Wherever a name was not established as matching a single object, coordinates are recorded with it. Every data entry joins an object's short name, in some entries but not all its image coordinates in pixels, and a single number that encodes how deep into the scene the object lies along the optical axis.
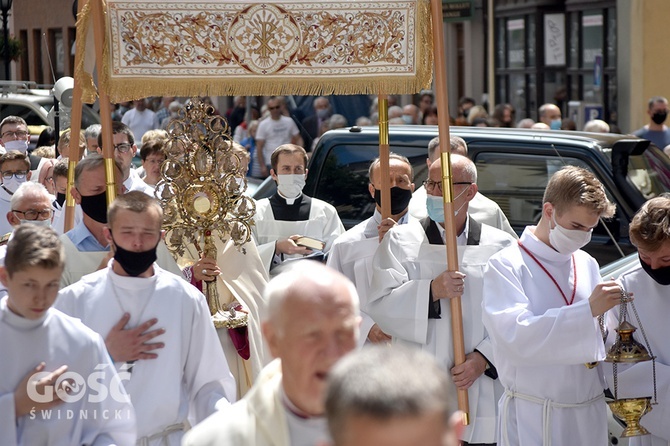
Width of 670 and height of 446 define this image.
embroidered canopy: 11.27
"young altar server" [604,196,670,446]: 9.68
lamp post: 25.29
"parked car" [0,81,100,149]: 32.94
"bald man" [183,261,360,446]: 5.71
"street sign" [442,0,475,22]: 41.69
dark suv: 16.62
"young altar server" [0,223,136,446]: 7.77
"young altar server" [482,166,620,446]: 9.70
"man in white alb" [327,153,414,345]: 13.27
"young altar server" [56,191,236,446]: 9.01
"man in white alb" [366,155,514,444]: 11.49
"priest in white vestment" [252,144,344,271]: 16.23
